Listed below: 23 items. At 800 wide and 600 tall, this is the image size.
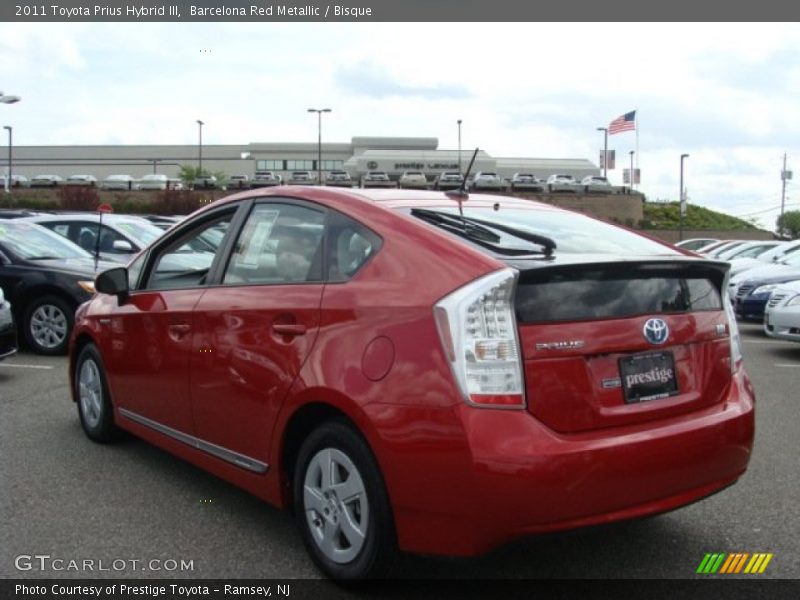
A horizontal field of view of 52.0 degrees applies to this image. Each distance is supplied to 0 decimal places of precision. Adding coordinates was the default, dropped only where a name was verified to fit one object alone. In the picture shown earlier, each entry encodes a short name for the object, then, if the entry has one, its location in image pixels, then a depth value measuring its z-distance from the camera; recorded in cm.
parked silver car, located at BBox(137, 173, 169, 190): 6456
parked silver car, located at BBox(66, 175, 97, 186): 6312
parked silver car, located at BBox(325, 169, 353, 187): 5509
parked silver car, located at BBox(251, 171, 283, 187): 5408
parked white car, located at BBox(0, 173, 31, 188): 6762
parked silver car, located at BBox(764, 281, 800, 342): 973
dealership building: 8725
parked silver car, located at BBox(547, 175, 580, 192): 6172
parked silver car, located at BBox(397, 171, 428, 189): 5209
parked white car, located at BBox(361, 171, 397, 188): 5038
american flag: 5322
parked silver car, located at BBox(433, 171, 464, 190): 4224
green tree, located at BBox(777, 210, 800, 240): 9589
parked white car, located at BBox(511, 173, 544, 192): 5891
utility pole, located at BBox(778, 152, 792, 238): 7819
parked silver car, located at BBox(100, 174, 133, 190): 6438
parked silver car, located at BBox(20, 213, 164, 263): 1299
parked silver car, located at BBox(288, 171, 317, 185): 6208
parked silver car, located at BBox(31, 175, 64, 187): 6569
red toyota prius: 289
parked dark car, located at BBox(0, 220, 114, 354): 921
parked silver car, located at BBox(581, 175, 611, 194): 6232
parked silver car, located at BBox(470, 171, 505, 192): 5566
